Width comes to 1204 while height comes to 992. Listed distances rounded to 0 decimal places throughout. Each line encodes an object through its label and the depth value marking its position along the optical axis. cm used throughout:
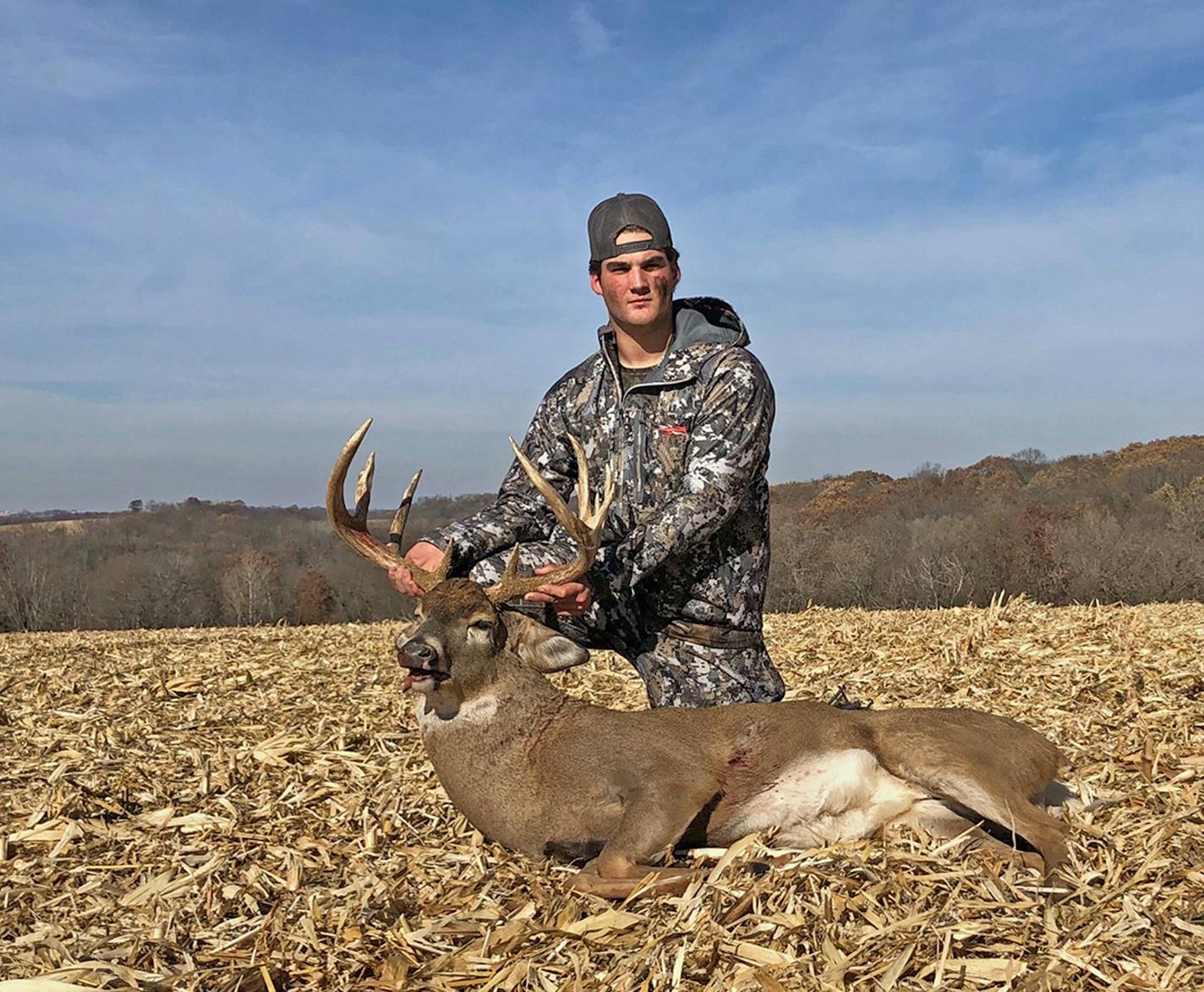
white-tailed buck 358
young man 465
